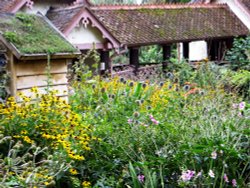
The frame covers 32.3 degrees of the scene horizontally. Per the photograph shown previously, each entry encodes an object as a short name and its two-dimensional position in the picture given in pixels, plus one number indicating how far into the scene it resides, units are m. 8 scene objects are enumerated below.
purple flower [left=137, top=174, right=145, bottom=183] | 4.00
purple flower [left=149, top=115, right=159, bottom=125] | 4.45
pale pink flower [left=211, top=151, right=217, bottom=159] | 3.80
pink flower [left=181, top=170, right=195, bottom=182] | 3.66
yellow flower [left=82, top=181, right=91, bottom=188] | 3.92
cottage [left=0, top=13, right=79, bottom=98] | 5.61
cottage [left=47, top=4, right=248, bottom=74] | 14.41
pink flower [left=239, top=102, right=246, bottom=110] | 4.62
